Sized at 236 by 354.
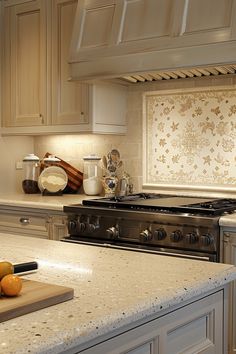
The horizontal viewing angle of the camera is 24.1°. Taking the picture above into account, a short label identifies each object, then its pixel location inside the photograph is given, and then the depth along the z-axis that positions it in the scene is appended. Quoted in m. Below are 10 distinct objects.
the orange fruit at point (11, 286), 1.31
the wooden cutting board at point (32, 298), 1.25
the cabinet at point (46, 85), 4.02
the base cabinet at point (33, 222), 3.70
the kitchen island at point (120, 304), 1.18
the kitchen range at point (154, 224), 2.93
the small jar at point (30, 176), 4.50
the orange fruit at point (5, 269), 1.42
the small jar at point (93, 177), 4.23
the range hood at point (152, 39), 3.07
